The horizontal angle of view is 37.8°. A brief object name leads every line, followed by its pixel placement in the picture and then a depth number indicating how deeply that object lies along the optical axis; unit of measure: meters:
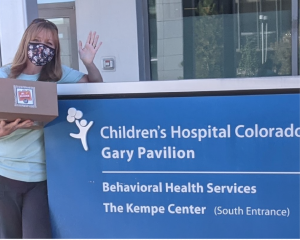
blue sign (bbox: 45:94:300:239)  2.15
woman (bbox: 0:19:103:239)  2.30
